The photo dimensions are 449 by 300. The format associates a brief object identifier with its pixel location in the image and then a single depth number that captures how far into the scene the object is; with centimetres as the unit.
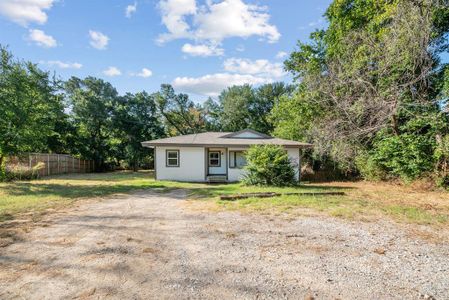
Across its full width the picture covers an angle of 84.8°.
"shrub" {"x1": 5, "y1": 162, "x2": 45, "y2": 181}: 1347
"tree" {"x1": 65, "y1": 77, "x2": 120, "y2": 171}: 2489
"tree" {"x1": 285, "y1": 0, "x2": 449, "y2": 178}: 1055
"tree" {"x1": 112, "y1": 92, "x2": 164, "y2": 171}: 2636
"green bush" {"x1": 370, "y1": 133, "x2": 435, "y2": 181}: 1095
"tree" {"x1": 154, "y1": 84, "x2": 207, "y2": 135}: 3269
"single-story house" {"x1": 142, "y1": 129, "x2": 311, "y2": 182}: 1471
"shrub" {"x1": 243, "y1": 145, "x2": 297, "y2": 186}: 1079
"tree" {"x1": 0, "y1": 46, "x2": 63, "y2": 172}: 1047
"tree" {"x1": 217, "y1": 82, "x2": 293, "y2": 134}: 3284
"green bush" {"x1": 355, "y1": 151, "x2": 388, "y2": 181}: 1332
